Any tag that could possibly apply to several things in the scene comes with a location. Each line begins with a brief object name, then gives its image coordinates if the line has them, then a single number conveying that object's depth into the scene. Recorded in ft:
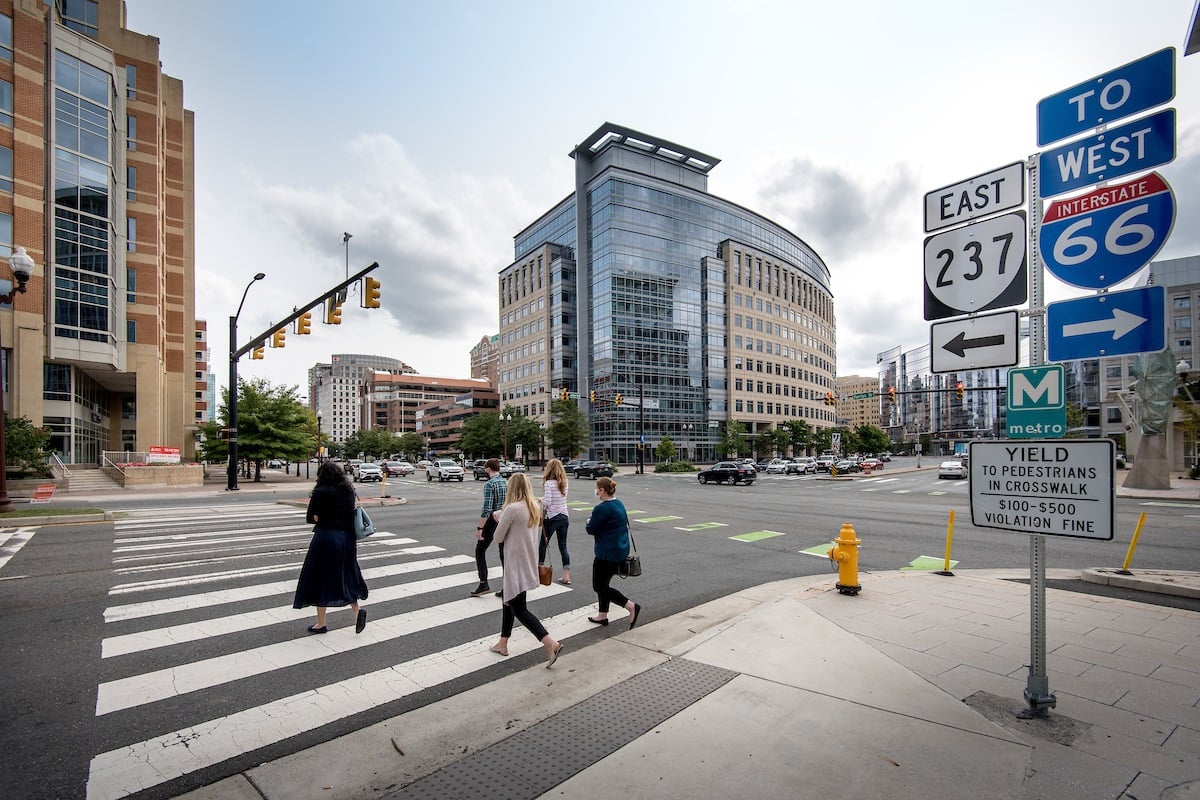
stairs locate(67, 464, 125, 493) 96.82
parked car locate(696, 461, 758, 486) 120.06
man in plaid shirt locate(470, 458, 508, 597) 24.45
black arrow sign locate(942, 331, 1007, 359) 13.51
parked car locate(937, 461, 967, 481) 140.56
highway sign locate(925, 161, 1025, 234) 13.80
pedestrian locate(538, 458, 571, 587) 28.48
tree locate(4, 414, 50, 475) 86.43
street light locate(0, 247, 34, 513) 41.32
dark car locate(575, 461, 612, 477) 148.87
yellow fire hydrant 23.45
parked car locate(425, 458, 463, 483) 131.54
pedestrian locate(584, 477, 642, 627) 20.47
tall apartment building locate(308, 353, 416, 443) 552.12
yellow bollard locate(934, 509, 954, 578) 28.35
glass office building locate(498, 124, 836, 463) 242.17
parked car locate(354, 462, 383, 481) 140.87
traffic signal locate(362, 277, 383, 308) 52.90
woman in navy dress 19.56
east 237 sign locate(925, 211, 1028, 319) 13.32
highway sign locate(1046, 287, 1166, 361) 11.84
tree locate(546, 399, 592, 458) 210.18
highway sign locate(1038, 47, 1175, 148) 12.29
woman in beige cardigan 16.87
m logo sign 12.50
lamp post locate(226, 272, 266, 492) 79.20
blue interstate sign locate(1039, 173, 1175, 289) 12.07
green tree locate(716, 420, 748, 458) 230.97
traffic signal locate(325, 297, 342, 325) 55.74
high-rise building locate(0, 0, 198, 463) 102.94
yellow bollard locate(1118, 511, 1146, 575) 26.64
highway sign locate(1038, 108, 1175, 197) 12.12
